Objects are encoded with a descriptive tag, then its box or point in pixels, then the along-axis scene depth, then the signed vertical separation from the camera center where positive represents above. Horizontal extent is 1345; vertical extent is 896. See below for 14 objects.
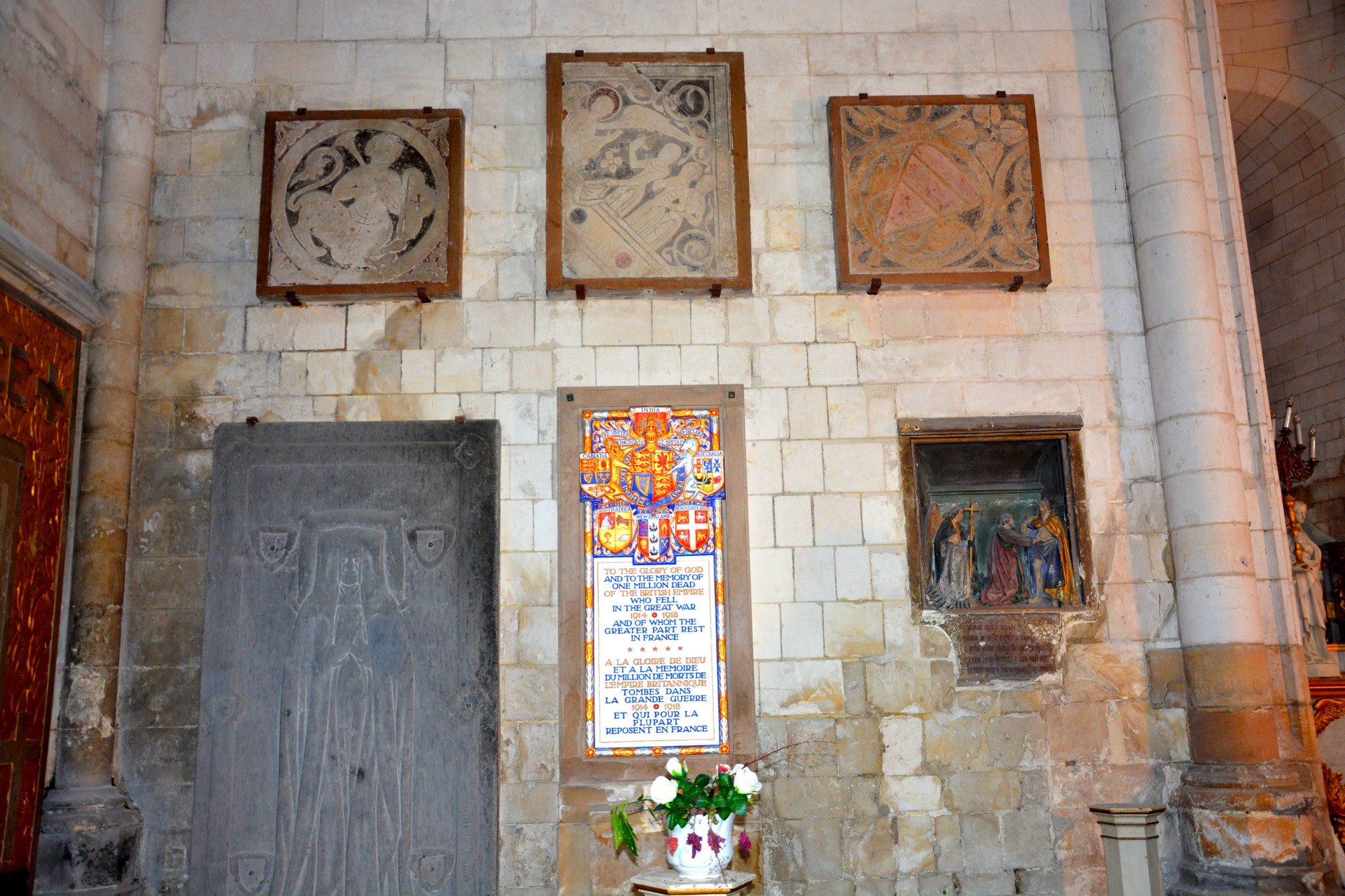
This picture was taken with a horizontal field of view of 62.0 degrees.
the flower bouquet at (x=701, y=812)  4.39 -0.58
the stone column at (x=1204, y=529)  5.19 +0.59
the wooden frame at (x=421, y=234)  5.81 +2.27
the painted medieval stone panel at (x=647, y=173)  5.89 +2.60
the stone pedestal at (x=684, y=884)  4.17 -0.83
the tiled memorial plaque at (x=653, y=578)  5.47 +0.42
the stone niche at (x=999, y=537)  5.63 +0.60
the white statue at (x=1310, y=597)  7.30 +0.32
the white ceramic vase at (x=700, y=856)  4.38 -0.75
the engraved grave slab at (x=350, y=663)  5.31 +0.04
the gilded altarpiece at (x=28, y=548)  4.78 +0.58
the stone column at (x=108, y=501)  5.05 +0.85
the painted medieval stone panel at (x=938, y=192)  5.94 +2.47
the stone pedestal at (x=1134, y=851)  4.81 -0.85
